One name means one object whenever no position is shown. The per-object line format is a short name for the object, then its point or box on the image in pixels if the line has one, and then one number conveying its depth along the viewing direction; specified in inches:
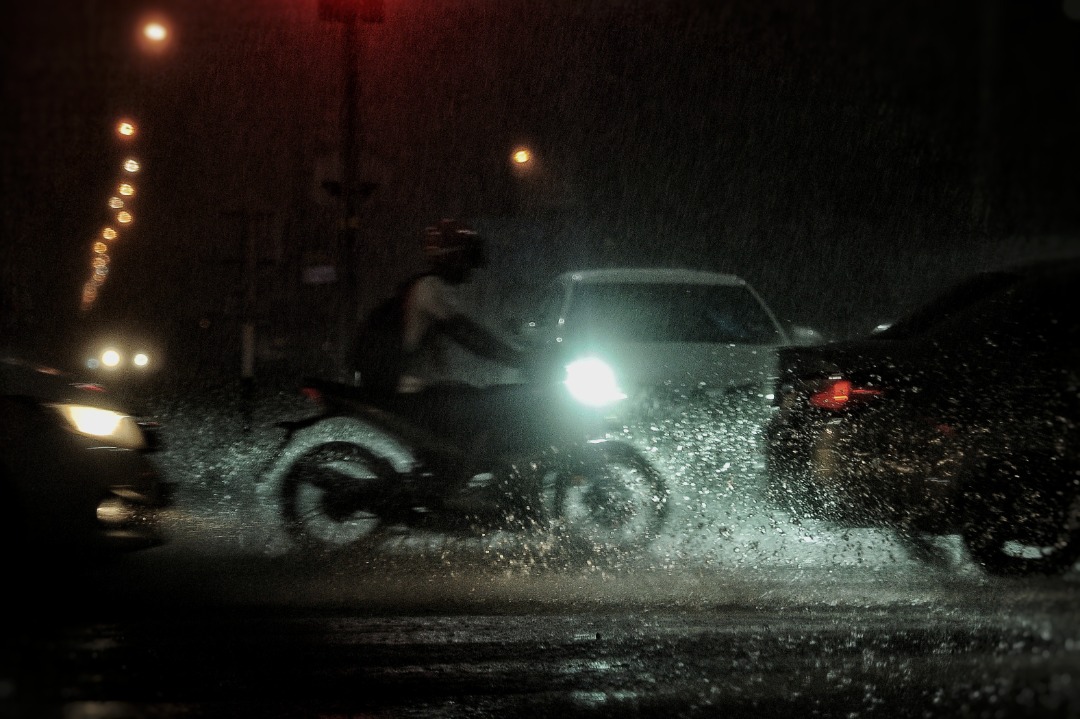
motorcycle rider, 501.0
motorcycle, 503.5
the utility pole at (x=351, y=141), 691.4
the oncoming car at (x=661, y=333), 561.0
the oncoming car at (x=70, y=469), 418.6
